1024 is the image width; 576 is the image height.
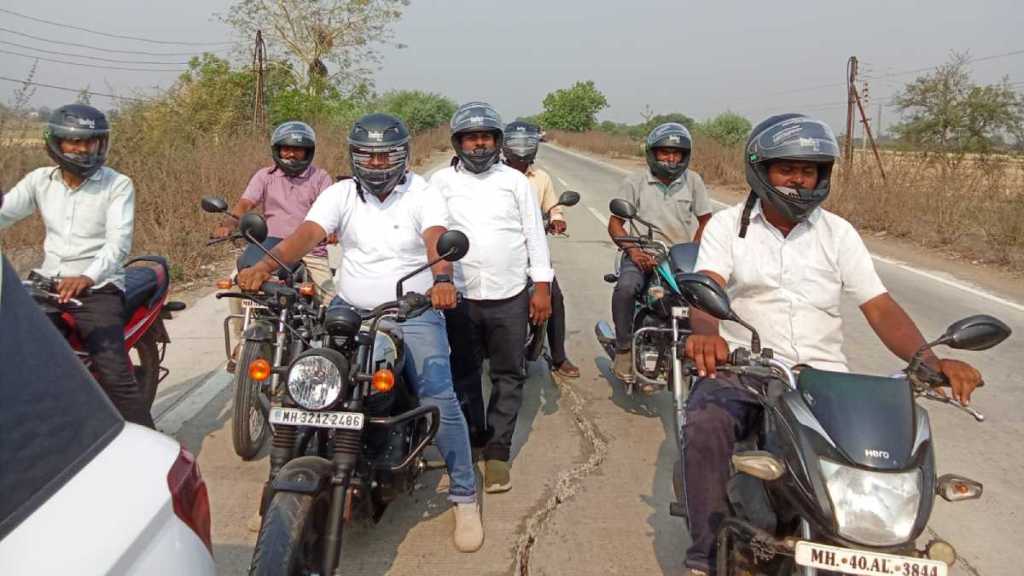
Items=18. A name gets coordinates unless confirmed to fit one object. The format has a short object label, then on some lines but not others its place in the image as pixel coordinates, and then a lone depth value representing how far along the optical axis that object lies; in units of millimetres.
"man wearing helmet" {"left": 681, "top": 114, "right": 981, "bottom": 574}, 2865
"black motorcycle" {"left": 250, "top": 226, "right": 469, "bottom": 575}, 2680
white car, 1333
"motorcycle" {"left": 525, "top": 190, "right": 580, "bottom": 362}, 5891
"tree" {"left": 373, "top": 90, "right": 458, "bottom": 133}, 61875
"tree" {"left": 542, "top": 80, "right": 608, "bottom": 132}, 87562
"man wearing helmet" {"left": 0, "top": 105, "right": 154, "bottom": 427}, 4066
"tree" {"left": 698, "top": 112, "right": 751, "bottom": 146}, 55531
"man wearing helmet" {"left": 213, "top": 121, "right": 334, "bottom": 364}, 5891
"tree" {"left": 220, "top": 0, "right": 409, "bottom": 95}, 31156
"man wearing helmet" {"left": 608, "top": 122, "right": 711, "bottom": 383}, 5598
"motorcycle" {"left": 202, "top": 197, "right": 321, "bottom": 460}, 3332
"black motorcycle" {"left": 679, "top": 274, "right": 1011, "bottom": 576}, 2092
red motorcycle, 3996
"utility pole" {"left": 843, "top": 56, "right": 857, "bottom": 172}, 18594
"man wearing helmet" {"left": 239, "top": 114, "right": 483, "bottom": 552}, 3668
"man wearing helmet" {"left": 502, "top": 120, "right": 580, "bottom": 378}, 6105
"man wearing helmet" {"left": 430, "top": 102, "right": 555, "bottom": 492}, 4434
